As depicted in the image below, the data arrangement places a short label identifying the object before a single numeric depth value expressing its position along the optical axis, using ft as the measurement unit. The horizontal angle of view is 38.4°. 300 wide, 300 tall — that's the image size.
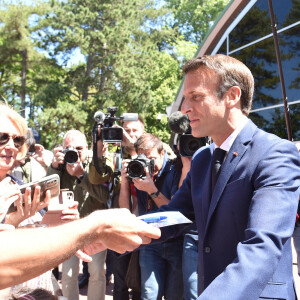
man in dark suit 5.46
